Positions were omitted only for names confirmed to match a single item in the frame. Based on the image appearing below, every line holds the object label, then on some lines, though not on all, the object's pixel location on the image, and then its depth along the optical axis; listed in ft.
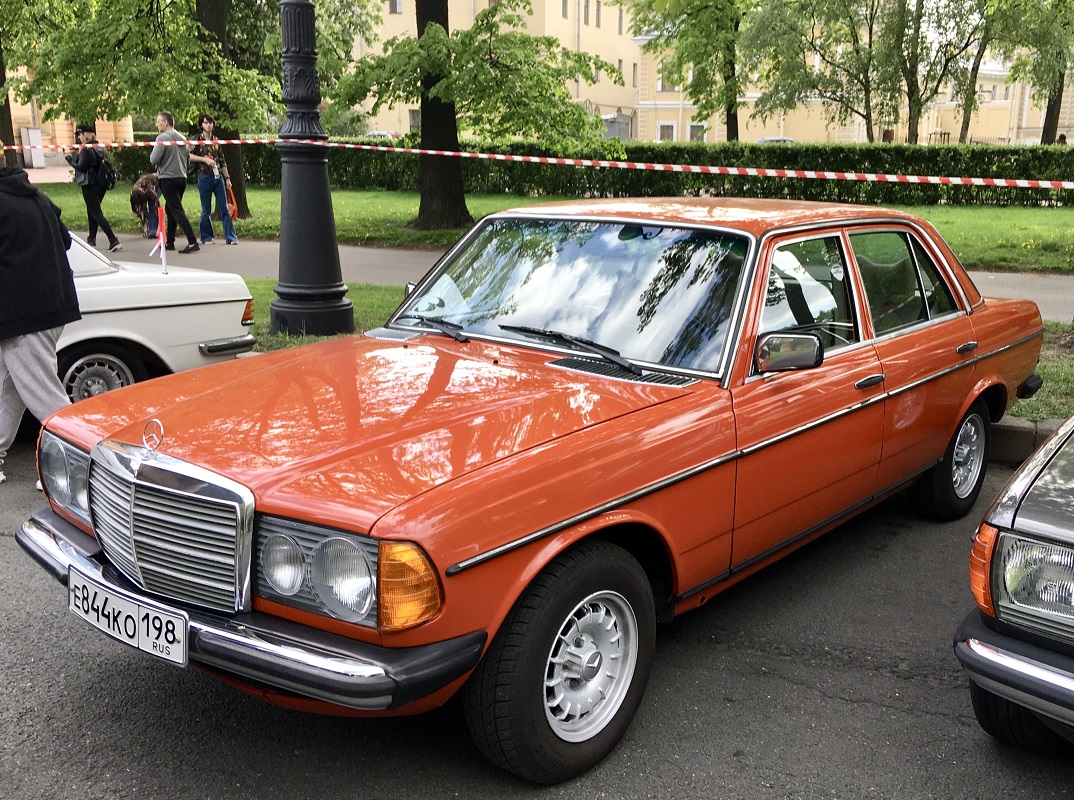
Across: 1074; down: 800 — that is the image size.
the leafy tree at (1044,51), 83.71
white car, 20.39
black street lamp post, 27.48
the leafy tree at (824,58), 91.45
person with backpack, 50.93
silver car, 8.78
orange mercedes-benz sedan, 8.73
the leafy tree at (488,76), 47.78
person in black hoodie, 17.31
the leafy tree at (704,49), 87.81
